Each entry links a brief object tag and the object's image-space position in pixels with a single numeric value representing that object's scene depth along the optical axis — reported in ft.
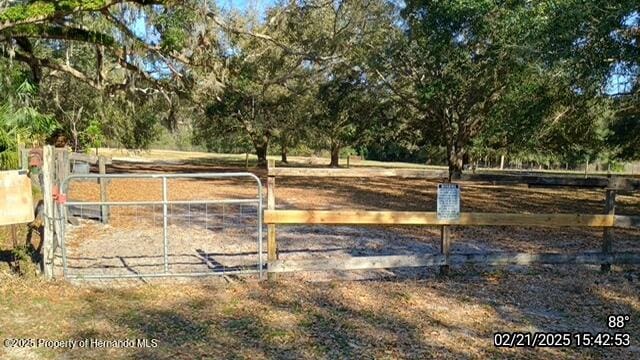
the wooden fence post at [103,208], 30.14
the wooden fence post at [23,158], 24.83
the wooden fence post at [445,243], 19.12
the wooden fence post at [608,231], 19.96
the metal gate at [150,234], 17.80
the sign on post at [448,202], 18.90
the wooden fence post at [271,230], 18.07
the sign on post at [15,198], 16.88
